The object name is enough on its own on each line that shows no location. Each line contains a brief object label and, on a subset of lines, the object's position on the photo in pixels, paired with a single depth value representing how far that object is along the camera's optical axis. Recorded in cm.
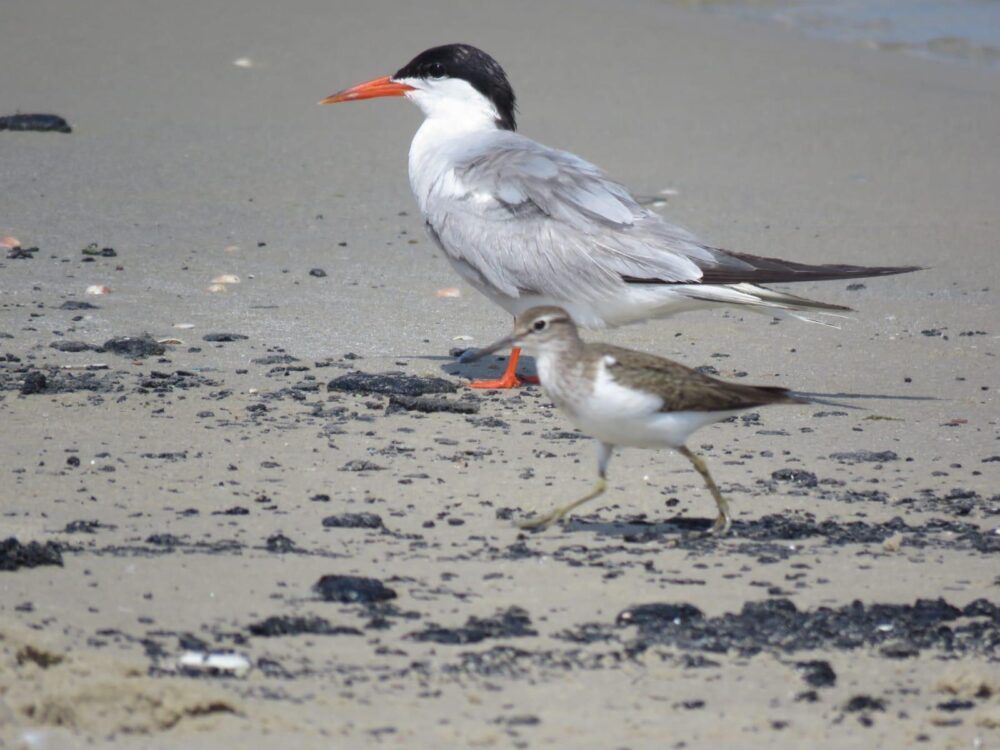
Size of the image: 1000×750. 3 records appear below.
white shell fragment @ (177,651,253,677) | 709
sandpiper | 895
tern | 1277
